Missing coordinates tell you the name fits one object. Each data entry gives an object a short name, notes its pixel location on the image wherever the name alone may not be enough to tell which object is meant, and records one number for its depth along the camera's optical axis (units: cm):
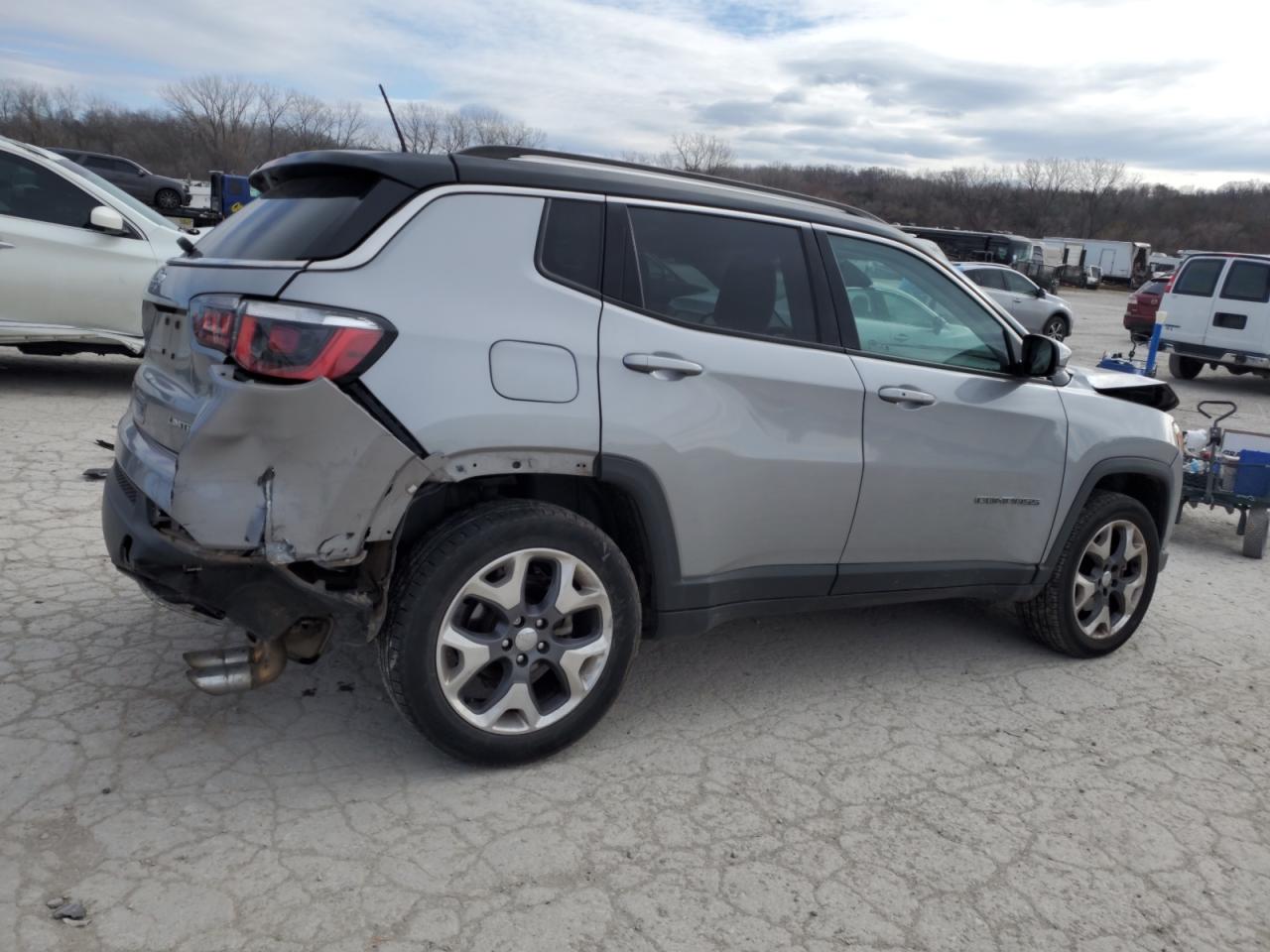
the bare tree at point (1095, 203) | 10456
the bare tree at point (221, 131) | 8375
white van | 1459
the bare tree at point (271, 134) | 8094
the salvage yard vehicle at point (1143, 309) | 2062
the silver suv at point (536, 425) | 285
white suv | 783
